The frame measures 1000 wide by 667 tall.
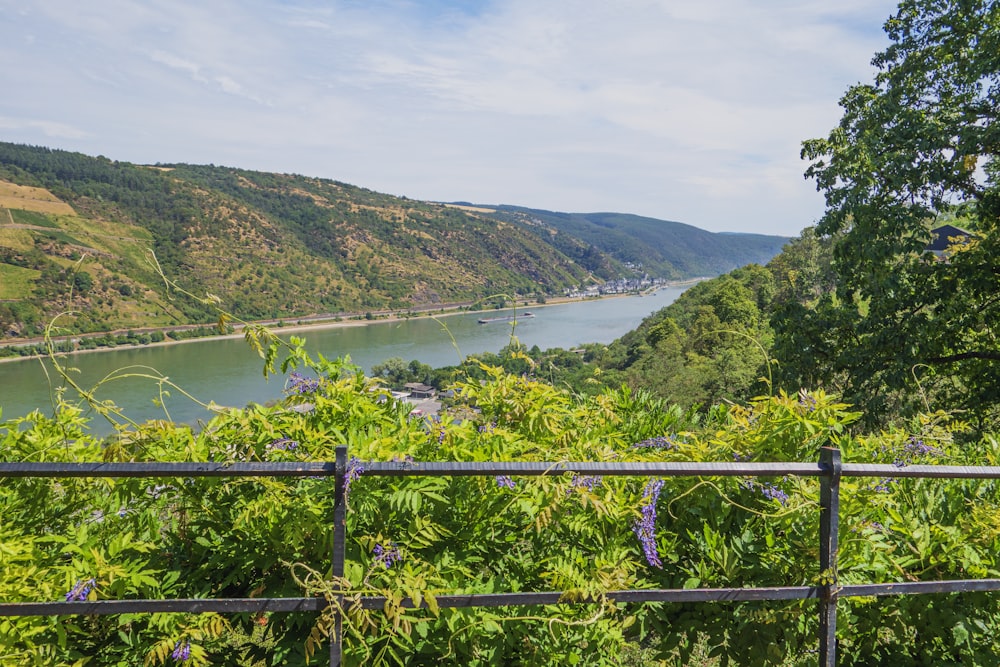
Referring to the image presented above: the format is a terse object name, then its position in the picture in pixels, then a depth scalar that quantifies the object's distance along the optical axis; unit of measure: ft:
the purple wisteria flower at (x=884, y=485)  6.12
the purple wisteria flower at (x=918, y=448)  7.02
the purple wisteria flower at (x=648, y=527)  5.56
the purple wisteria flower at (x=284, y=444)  5.72
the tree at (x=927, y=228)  28.91
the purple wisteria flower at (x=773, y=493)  5.62
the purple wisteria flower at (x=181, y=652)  4.90
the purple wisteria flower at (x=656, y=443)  6.64
